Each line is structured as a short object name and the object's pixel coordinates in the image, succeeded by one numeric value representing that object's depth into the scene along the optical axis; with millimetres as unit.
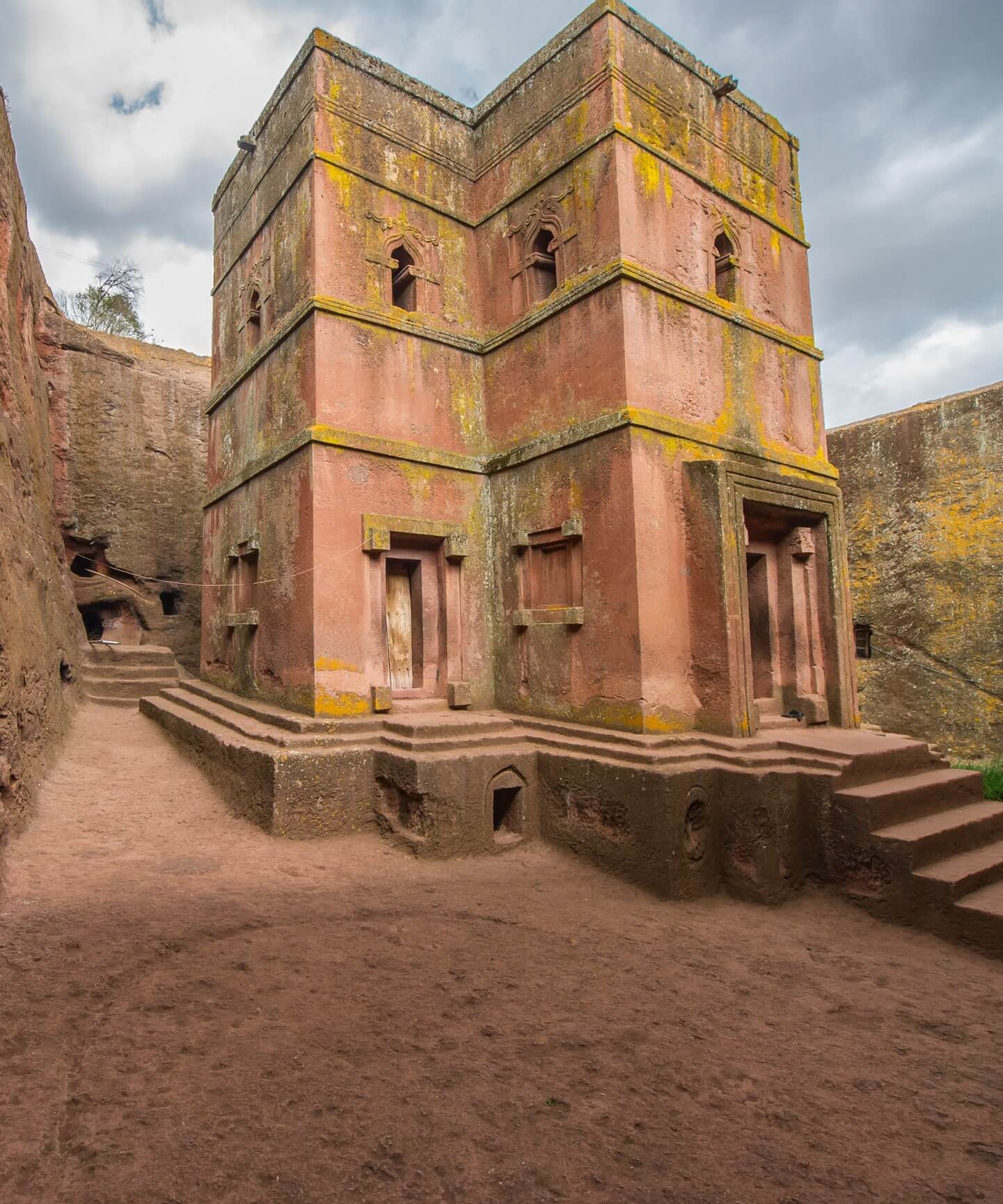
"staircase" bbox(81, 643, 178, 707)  10016
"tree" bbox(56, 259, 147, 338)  21781
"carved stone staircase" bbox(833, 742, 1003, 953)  4836
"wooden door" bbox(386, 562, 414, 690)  7707
